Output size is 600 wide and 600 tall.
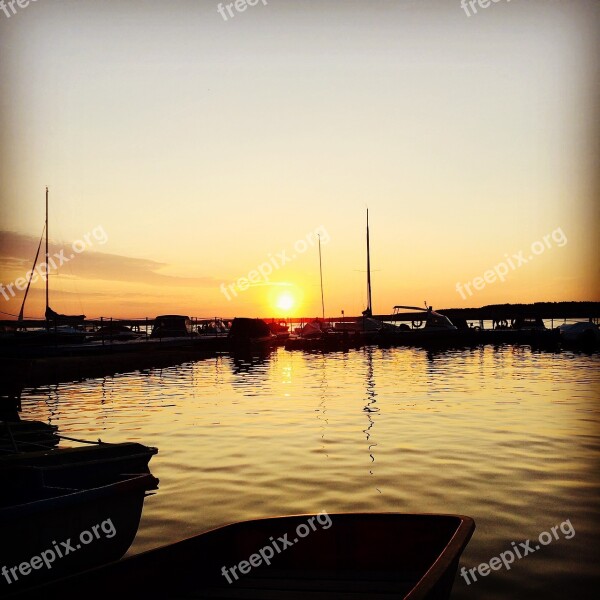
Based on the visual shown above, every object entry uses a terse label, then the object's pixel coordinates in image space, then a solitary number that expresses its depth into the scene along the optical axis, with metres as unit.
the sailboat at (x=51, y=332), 48.30
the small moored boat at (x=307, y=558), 5.86
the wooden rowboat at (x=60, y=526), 6.42
